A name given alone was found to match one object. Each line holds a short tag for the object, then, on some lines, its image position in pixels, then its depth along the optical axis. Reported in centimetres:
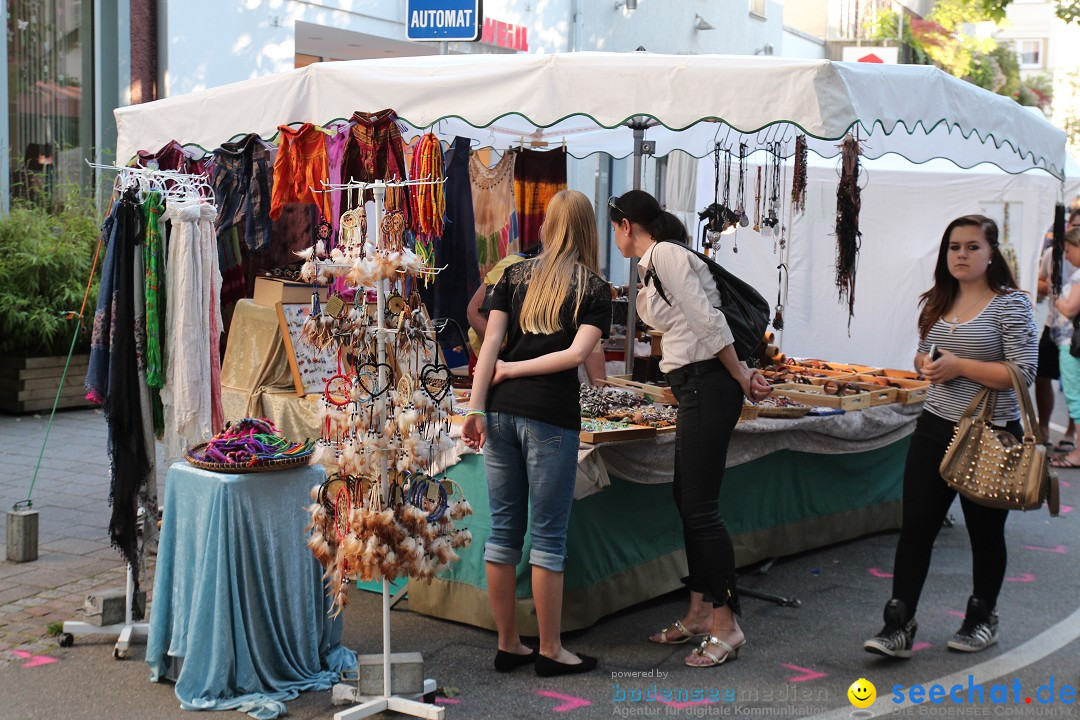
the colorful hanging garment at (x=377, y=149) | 526
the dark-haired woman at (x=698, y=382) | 442
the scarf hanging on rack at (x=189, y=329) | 454
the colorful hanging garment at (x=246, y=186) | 615
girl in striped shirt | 441
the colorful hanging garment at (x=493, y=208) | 716
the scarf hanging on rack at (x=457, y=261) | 645
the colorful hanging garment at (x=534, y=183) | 712
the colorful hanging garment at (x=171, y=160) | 590
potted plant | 923
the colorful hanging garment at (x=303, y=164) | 562
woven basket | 406
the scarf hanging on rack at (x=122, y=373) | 447
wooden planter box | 934
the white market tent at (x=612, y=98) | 454
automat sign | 622
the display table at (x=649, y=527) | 476
